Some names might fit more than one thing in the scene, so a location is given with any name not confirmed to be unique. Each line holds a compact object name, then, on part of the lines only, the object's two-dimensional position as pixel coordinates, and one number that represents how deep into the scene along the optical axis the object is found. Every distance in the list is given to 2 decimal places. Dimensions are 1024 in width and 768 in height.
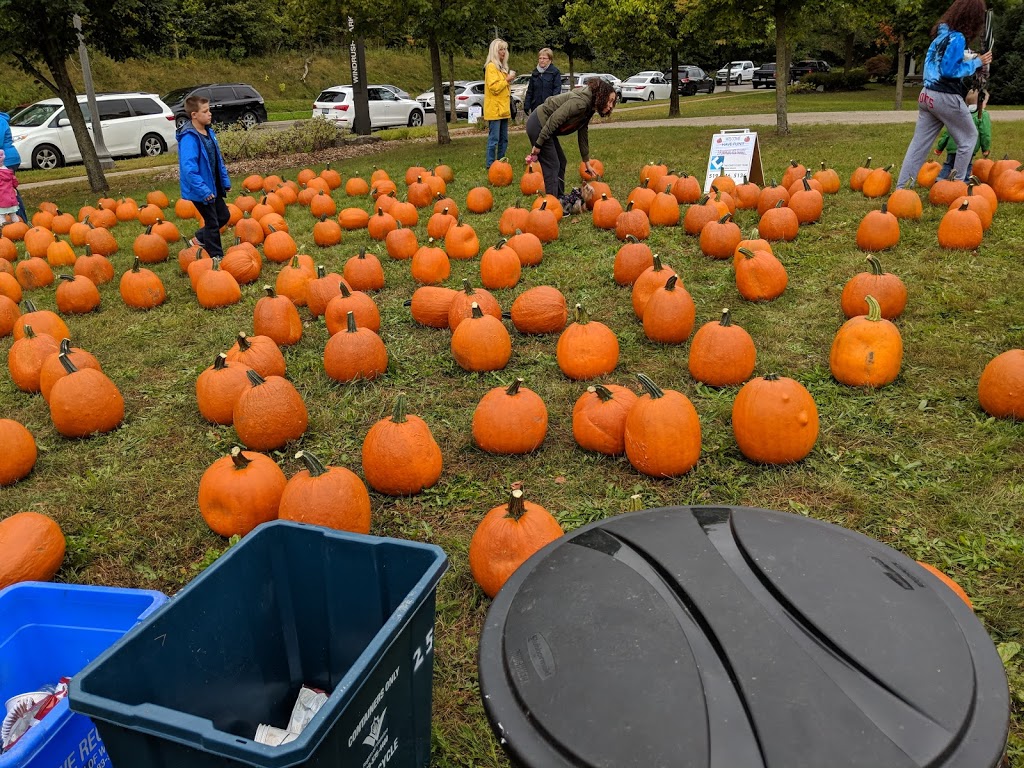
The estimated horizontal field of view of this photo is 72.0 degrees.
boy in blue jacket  7.70
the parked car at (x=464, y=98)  32.81
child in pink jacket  9.55
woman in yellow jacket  12.41
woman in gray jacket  8.39
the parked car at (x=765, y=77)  44.75
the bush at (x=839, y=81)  34.28
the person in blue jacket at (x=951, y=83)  7.39
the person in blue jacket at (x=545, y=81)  12.28
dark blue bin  1.55
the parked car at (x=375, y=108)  26.17
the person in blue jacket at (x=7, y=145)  9.63
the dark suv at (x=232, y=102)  24.58
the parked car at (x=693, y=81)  44.12
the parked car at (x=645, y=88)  41.41
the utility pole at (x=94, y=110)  19.52
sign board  8.97
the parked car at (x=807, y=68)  47.46
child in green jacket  8.52
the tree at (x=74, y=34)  12.66
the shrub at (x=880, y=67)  37.81
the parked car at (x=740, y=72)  50.00
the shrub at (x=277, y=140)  17.97
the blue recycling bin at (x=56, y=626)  2.51
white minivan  19.84
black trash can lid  1.24
